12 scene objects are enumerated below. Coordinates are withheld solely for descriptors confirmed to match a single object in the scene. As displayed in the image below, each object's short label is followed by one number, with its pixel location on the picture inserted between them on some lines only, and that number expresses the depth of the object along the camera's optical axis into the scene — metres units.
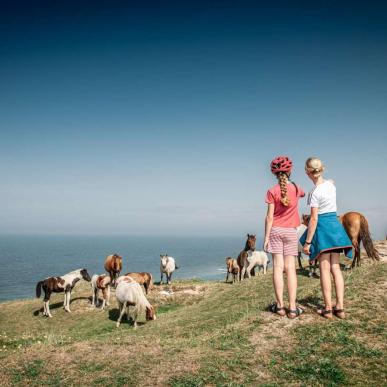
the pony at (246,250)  24.08
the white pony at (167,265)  27.72
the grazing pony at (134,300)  15.55
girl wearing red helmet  7.05
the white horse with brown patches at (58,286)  20.03
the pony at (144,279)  21.36
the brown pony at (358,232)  16.06
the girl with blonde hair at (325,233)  6.95
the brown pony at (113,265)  24.47
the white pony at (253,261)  24.75
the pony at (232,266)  25.75
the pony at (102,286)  20.17
